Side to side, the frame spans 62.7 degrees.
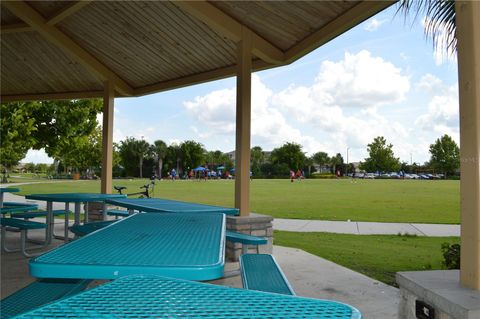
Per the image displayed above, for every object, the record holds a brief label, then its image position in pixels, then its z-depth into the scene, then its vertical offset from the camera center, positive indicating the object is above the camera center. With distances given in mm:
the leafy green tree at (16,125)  12789 +1627
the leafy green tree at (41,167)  114369 +2289
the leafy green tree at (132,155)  81438 +4365
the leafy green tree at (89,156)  54744 +2758
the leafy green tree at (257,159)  77825 +4179
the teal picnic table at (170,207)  4148 -346
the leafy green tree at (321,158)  99375 +5203
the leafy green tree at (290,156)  82688 +4681
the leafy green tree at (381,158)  88375 +4902
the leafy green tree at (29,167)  116625 +2317
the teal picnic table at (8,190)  6520 -260
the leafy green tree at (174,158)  82375 +3936
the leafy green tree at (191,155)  81750 +4533
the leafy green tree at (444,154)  76938 +5333
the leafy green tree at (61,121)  13914 +1955
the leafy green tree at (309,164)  87156 +3298
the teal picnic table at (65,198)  5785 -343
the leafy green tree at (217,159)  89188 +4248
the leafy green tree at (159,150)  82350 +5583
